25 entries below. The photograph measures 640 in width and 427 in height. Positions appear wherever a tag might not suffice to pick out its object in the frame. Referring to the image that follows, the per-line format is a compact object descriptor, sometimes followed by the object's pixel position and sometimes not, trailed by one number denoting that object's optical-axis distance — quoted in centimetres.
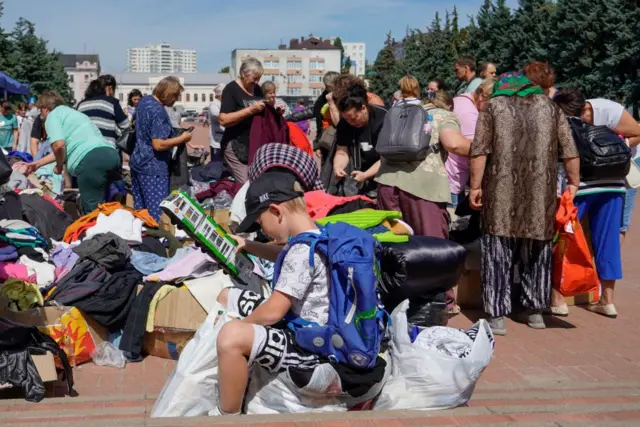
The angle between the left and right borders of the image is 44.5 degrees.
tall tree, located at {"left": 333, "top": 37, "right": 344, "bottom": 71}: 14877
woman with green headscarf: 565
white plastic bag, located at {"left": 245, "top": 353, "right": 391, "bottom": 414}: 371
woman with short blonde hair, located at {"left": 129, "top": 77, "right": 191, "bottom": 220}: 772
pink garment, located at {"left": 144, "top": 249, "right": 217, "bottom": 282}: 543
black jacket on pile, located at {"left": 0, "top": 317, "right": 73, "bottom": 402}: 415
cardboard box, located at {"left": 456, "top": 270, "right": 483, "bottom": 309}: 657
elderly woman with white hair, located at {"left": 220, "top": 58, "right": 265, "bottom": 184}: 784
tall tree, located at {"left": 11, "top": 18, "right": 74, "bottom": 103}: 4028
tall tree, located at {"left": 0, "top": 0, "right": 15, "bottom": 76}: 3522
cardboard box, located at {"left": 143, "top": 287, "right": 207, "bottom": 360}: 514
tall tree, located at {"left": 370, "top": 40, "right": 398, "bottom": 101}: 6053
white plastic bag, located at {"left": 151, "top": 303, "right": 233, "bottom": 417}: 372
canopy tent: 2192
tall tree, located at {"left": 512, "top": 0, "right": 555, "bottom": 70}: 3434
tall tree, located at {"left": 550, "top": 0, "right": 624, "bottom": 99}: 3006
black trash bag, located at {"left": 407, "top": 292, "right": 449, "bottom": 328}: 526
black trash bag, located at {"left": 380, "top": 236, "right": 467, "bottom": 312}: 495
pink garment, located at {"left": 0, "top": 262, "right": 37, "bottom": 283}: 542
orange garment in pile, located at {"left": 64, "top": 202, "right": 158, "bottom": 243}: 675
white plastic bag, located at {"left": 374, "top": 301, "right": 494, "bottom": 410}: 383
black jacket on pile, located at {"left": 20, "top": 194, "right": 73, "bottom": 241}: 723
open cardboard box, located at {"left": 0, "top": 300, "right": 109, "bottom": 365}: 491
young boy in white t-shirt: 352
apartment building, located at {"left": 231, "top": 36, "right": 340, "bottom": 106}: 15338
